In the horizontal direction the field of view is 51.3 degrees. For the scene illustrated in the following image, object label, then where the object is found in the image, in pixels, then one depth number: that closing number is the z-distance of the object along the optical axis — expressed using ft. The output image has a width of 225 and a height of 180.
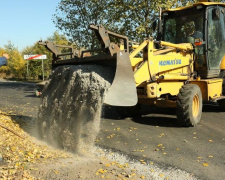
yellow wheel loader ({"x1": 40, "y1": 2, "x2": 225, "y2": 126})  13.94
